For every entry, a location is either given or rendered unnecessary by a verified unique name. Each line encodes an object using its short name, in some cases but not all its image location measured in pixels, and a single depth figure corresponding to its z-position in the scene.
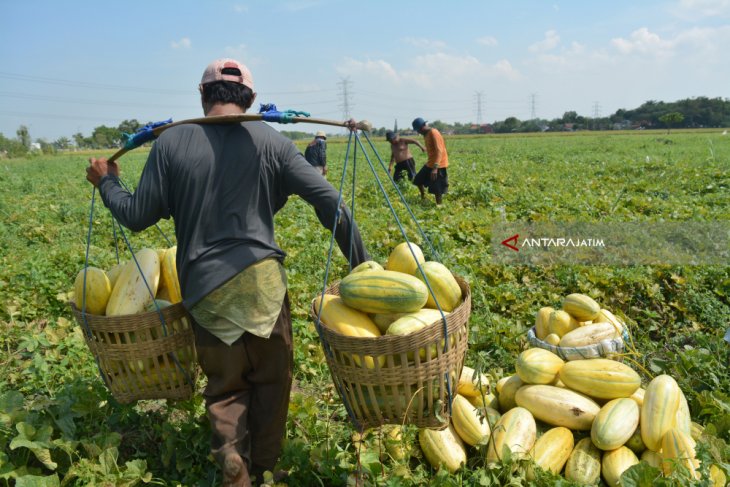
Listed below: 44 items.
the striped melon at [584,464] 2.66
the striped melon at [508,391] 3.25
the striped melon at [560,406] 2.94
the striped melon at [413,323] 2.14
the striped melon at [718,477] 2.31
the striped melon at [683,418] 2.74
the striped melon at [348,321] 2.21
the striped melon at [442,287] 2.40
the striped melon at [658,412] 2.73
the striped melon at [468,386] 3.20
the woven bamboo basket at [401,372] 2.08
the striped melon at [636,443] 2.82
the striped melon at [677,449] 2.48
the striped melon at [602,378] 2.99
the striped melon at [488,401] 3.24
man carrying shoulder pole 2.39
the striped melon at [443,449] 2.78
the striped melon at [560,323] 3.71
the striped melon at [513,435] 2.71
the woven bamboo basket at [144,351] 2.59
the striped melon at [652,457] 2.73
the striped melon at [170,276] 2.95
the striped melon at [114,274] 2.97
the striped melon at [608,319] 3.75
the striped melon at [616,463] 2.63
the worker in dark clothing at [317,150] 11.34
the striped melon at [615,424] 2.71
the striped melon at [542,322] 3.80
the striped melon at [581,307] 3.71
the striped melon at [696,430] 2.78
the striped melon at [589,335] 3.47
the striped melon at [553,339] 3.58
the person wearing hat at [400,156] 12.25
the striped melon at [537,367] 3.13
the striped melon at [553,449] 2.70
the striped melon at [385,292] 2.23
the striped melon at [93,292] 2.81
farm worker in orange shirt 10.12
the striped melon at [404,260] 2.56
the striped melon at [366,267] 2.47
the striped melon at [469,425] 2.89
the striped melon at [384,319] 2.30
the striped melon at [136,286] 2.72
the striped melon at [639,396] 3.00
